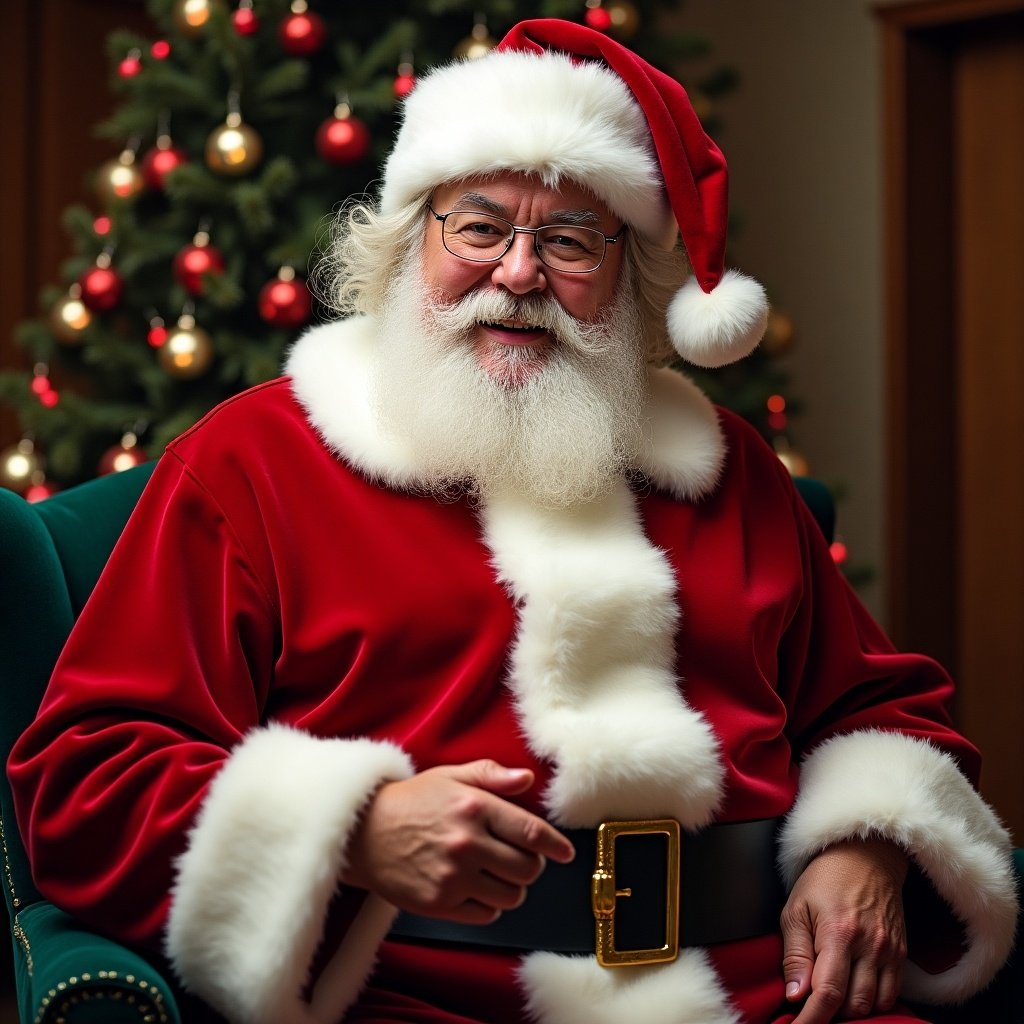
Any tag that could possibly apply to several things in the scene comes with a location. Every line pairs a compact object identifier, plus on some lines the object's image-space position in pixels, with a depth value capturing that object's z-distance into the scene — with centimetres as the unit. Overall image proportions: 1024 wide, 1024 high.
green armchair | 121
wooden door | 400
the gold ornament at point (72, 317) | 303
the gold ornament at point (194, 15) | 287
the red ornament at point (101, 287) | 297
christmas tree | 290
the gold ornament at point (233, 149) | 286
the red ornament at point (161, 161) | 295
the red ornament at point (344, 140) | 289
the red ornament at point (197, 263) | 289
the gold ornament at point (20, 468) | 296
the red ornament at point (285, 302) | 288
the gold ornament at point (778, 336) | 336
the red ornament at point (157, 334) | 296
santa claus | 136
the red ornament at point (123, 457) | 287
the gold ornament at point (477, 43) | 292
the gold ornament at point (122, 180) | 300
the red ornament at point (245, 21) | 290
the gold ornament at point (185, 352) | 286
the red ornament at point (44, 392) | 304
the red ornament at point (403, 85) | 288
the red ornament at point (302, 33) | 291
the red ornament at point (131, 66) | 302
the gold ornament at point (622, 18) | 306
